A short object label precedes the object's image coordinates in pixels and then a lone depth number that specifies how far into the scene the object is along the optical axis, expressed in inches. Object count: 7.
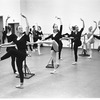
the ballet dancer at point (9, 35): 230.7
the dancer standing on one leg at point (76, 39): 296.8
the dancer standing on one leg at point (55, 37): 249.9
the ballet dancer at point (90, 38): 335.6
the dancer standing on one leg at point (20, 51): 182.1
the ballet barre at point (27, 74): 235.1
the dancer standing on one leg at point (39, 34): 406.7
